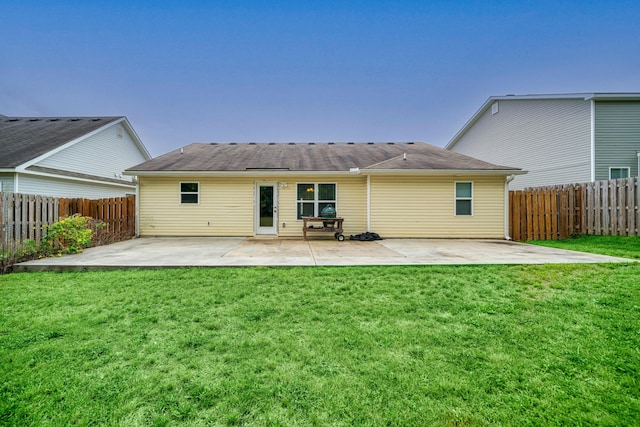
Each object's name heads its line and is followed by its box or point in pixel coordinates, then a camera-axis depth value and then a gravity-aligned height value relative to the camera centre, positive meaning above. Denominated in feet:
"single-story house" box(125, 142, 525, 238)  33.71 +2.30
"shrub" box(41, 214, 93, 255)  21.29 -1.70
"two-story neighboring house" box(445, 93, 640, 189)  38.22 +12.00
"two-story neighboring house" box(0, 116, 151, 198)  33.17 +8.69
